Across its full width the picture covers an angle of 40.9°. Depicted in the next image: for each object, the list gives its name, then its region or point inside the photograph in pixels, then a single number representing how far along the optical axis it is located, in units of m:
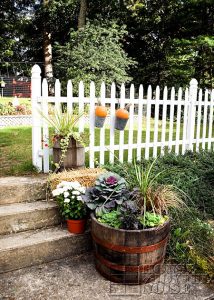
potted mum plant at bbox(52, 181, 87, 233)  2.78
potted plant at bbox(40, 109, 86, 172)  3.38
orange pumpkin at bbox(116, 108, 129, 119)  4.01
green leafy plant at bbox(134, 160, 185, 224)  2.58
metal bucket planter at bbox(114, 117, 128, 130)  4.05
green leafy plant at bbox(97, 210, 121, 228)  2.40
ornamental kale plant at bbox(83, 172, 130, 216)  2.58
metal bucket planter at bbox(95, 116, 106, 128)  3.85
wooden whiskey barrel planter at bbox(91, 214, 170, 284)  2.28
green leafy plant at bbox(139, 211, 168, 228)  2.39
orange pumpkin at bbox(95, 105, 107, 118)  3.80
